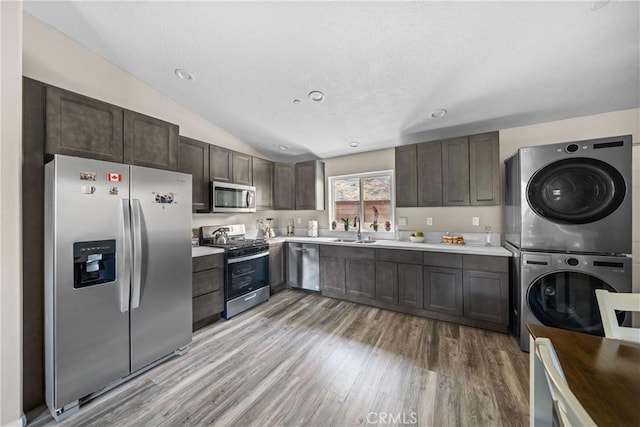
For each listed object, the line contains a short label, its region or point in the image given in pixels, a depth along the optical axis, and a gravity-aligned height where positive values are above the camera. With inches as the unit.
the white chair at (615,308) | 45.0 -19.3
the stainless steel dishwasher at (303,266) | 147.6 -32.7
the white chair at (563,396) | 18.9 -16.5
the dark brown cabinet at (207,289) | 102.5 -33.0
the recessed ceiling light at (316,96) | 102.8 +53.2
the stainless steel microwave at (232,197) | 123.3 +10.5
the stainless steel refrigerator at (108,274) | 61.8 -17.2
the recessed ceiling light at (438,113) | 106.3 +46.2
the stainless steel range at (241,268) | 115.3 -27.9
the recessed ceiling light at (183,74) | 98.4 +60.9
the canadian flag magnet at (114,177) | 69.4 +12.1
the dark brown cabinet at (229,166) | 126.8 +29.0
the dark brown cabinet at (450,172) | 109.0 +20.7
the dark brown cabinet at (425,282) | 99.6 -34.0
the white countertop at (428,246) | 101.6 -16.3
